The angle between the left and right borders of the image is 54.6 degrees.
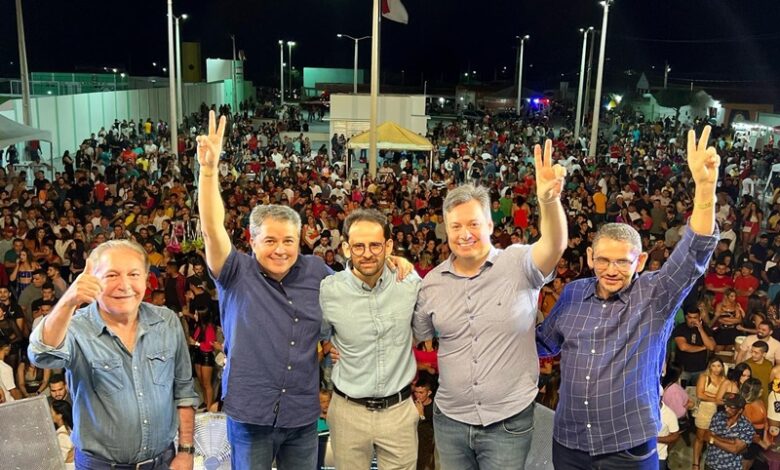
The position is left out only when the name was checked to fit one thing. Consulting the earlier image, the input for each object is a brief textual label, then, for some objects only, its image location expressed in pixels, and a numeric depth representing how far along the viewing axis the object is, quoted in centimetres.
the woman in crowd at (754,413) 617
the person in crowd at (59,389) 598
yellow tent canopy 1917
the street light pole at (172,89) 2052
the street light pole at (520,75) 4650
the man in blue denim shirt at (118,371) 310
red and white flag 1898
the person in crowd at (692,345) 737
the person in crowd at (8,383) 662
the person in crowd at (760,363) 682
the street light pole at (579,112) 3108
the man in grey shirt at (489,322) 316
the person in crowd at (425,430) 595
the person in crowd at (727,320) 773
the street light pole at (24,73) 1969
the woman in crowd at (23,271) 914
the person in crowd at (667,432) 611
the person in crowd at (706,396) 646
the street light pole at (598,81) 2280
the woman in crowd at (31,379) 689
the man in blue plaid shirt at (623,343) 314
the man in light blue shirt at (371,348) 327
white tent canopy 1290
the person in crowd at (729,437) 609
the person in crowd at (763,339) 713
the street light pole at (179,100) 3308
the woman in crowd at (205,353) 736
